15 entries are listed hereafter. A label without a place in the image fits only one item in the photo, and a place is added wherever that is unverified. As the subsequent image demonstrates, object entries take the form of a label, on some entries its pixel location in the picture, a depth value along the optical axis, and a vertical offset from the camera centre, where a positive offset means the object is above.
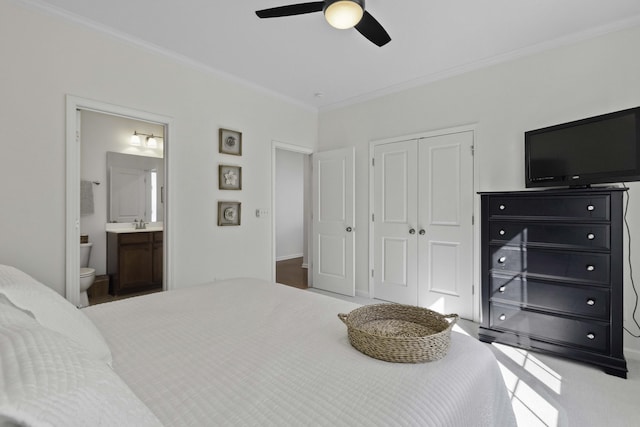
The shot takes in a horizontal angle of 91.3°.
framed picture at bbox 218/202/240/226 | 3.53 +0.01
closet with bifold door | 3.36 -0.08
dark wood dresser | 2.19 -0.45
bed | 0.54 -0.51
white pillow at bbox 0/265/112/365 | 1.01 -0.35
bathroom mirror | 4.44 +0.39
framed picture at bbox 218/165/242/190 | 3.54 +0.42
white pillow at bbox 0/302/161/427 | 0.46 -0.29
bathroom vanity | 3.99 -0.63
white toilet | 3.35 -0.74
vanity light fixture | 4.63 +1.12
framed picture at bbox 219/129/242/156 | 3.56 +0.84
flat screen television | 2.19 +0.49
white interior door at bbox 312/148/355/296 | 4.25 -0.10
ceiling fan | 1.77 +1.20
